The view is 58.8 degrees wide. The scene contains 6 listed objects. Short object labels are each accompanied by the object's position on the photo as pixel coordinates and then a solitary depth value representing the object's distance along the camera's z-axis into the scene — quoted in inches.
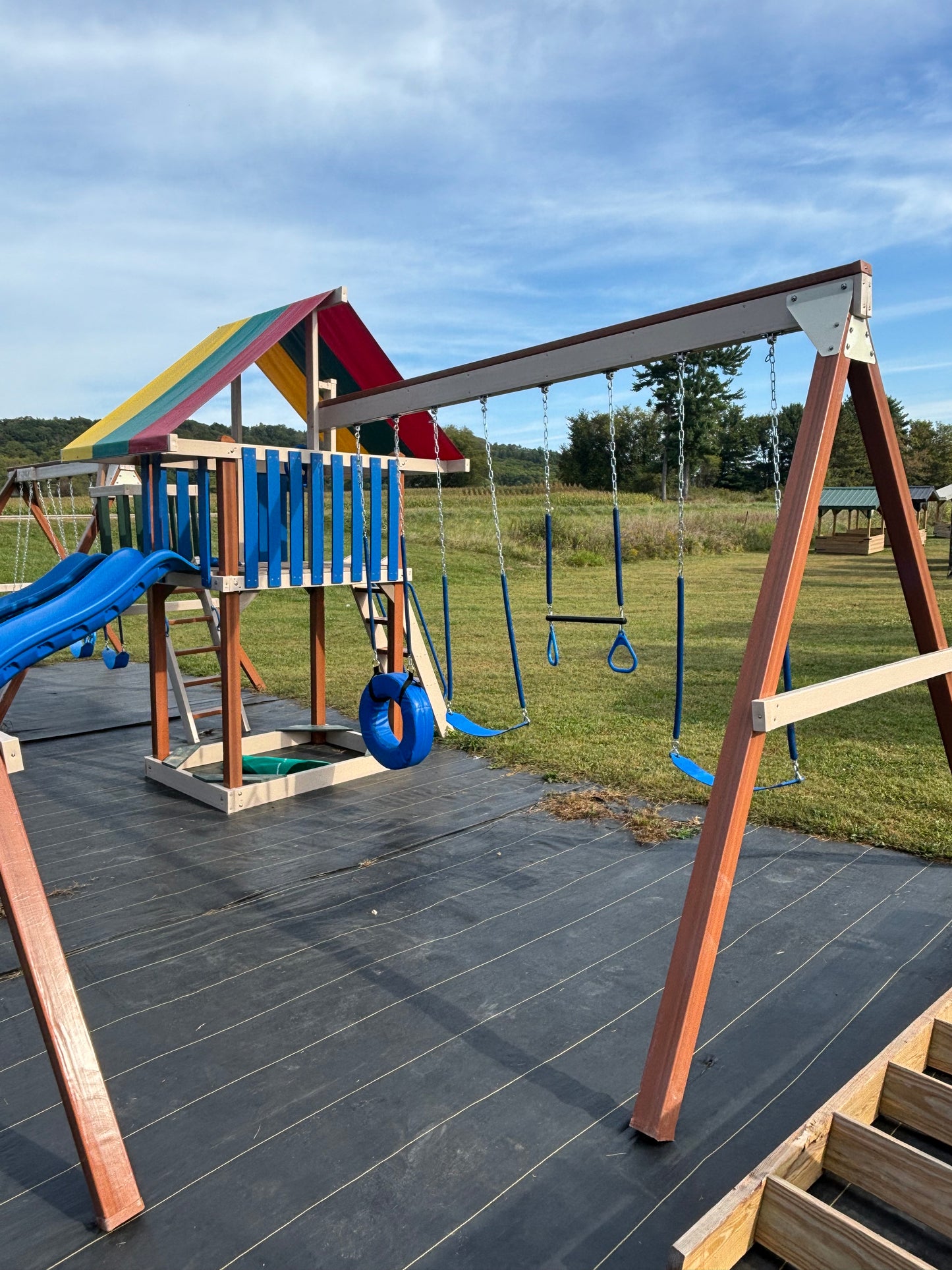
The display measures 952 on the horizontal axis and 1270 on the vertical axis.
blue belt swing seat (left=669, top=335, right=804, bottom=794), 126.3
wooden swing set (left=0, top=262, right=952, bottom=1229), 82.6
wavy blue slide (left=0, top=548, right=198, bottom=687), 151.1
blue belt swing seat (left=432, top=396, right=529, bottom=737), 187.9
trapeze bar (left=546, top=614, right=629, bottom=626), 161.0
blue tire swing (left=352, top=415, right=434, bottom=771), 186.7
